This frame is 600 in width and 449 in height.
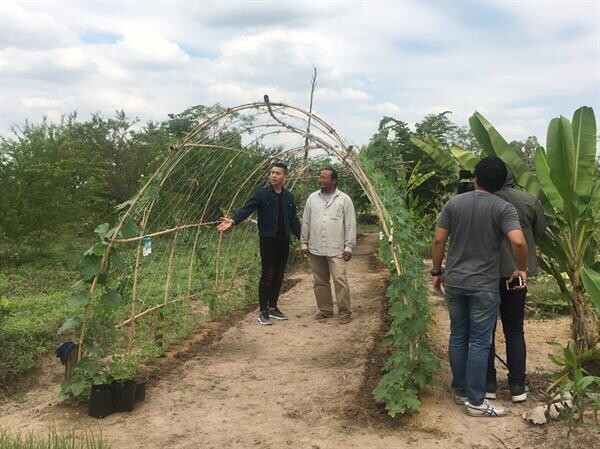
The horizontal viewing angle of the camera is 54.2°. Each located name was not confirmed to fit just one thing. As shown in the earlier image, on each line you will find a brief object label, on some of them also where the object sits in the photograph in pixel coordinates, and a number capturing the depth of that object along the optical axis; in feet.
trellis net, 15.33
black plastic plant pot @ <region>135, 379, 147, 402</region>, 15.41
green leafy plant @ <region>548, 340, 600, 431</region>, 12.12
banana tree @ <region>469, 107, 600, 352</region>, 15.19
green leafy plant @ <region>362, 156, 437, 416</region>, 13.93
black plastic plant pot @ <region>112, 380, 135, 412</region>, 14.92
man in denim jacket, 22.80
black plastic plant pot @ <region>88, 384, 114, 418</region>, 14.61
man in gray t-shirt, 13.64
